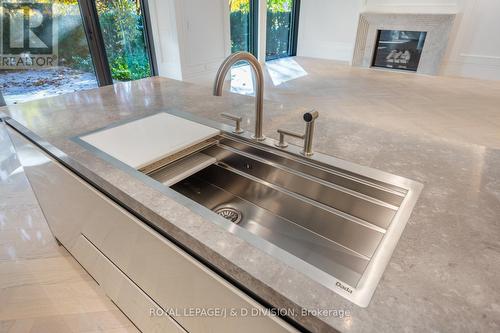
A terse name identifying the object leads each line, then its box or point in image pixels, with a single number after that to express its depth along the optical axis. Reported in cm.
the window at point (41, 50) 301
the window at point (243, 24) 577
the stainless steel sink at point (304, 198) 90
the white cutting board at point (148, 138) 103
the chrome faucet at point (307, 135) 93
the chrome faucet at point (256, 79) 95
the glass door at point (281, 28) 697
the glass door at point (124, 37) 374
